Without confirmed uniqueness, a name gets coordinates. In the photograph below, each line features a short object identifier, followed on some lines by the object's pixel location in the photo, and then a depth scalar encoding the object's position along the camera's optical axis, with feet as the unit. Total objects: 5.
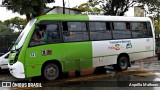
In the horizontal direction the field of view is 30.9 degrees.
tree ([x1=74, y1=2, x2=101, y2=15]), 137.60
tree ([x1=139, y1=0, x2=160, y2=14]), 113.09
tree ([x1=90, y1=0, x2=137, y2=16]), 116.52
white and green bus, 37.55
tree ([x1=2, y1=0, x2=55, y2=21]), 64.28
